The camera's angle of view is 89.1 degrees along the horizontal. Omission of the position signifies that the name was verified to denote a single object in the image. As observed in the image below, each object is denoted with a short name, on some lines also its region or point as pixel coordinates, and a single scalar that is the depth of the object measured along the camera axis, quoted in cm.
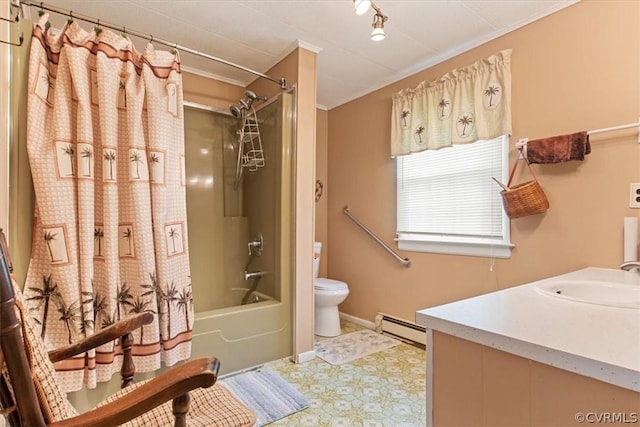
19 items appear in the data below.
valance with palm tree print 210
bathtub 204
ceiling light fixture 158
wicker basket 186
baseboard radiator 257
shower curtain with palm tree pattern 150
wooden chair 70
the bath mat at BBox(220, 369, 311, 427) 171
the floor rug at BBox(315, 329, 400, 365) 239
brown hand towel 170
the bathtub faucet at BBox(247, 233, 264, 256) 270
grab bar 274
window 218
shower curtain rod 152
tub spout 264
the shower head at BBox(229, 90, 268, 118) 254
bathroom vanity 63
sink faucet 121
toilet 279
